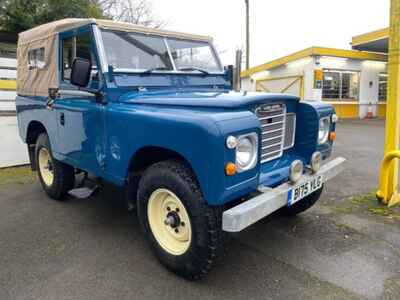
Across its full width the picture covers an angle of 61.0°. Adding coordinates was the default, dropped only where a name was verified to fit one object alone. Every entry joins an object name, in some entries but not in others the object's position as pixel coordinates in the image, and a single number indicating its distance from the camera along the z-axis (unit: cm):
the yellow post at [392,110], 403
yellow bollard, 418
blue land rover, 242
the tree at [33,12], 900
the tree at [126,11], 1844
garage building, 1592
